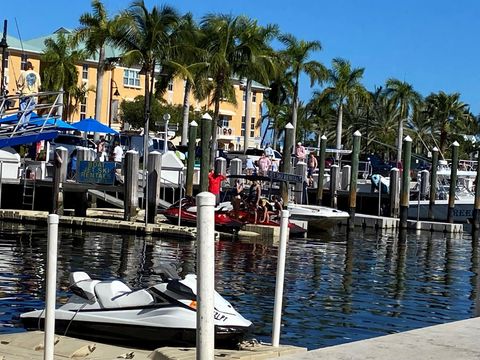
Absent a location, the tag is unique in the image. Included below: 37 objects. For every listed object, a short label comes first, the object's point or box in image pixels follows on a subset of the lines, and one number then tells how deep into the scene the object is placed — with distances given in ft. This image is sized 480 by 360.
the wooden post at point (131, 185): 102.63
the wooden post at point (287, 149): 118.93
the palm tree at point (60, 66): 250.57
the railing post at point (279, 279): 34.24
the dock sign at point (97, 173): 110.11
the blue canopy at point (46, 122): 103.12
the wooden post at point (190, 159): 119.14
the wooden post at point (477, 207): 139.03
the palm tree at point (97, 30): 165.58
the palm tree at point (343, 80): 247.29
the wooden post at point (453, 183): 140.46
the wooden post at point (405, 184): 131.54
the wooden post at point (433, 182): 146.27
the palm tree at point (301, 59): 221.87
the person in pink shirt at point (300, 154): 162.44
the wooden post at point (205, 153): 102.83
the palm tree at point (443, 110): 330.34
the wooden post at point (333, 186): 144.46
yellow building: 274.77
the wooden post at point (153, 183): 102.73
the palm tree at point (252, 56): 176.14
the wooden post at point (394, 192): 141.90
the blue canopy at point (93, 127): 147.54
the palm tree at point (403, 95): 291.38
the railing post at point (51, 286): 27.55
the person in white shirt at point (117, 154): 141.38
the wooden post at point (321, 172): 145.18
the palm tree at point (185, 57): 161.89
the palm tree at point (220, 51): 170.50
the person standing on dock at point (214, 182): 107.14
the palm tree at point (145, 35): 156.25
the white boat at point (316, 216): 116.37
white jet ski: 37.81
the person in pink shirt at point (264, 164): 143.84
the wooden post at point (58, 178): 108.17
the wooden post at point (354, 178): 127.04
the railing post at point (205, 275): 23.25
